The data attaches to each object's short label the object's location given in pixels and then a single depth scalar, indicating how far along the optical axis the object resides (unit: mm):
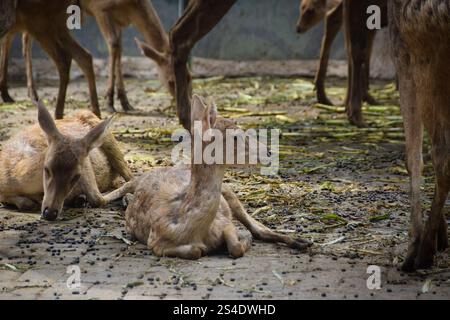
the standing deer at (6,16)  11375
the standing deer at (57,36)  13954
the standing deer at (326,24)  17680
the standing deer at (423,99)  7534
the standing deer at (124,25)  17734
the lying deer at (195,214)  8375
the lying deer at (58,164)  9823
